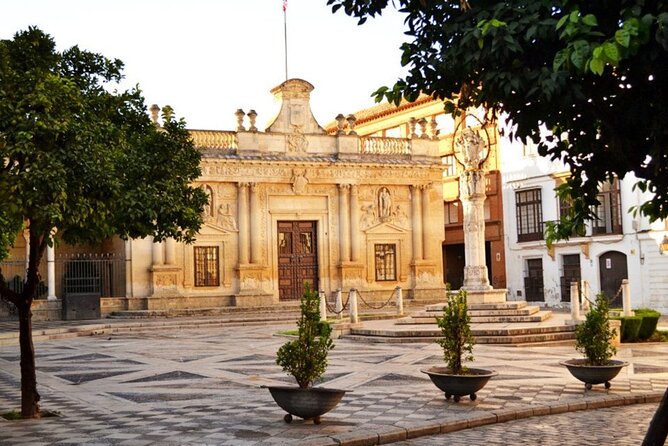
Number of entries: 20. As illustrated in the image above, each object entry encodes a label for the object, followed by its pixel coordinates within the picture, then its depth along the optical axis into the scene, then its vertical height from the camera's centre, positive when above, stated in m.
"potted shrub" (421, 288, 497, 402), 11.43 -1.05
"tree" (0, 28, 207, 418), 9.19 +1.50
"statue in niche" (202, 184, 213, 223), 34.81 +3.02
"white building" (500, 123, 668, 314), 34.00 +1.38
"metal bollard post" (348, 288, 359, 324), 24.16 -0.68
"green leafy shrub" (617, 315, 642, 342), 20.31 -1.17
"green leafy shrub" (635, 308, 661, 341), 20.45 -1.13
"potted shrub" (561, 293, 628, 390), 12.35 -1.03
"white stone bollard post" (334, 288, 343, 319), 27.48 -0.77
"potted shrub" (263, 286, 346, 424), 9.87 -0.94
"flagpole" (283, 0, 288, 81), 38.53 +10.95
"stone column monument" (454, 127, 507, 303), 22.52 +1.75
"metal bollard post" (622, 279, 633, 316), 21.50 -0.59
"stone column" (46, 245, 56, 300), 32.66 +0.67
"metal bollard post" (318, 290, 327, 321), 26.02 -0.71
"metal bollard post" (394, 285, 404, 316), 29.14 -0.63
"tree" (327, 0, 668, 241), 5.27 +1.40
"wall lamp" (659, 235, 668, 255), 28.92 +1.03
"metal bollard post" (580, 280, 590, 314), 23.00 -0.43
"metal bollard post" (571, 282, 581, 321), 21.55 -0.61
